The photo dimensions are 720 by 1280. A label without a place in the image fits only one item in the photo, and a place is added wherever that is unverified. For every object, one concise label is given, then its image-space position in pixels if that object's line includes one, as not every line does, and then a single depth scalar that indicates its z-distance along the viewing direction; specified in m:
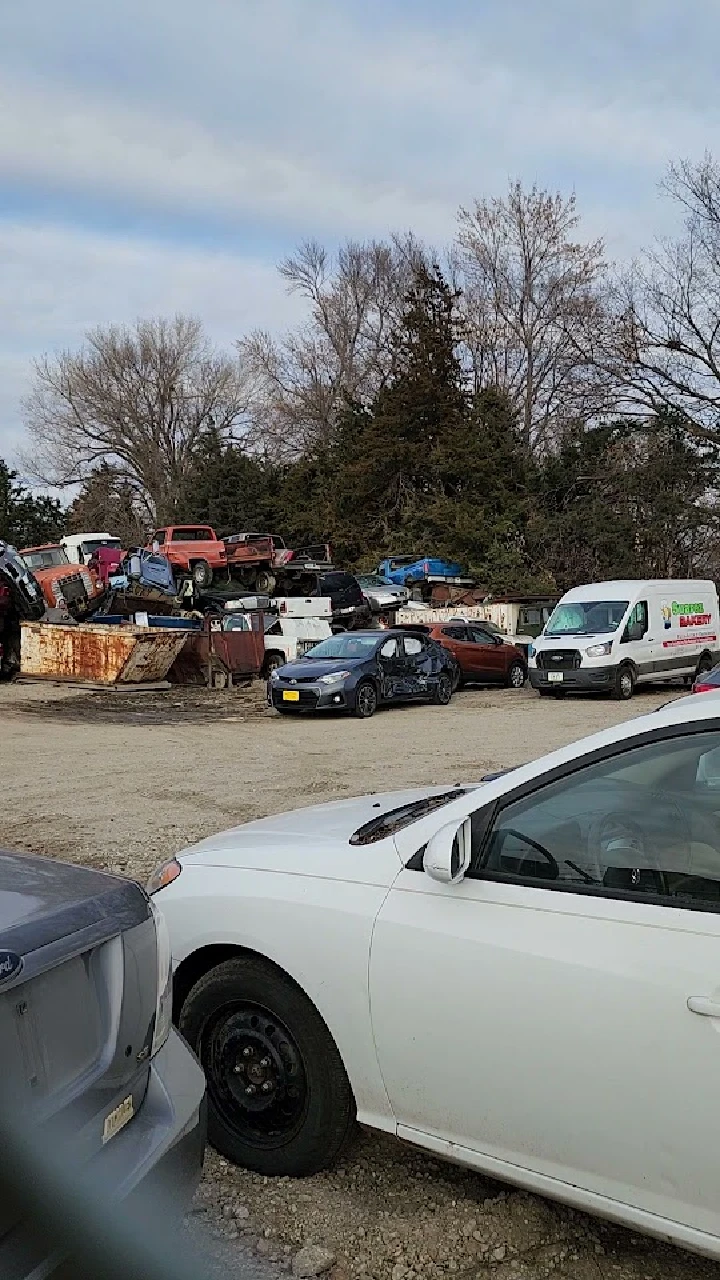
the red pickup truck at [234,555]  34.56
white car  2.53
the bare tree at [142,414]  59.03
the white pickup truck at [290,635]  23.22
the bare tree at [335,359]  58.84
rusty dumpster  21.58
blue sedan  17.67
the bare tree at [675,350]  37.66
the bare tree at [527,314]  49.81
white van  21.16
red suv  23.31
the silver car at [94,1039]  2.07
